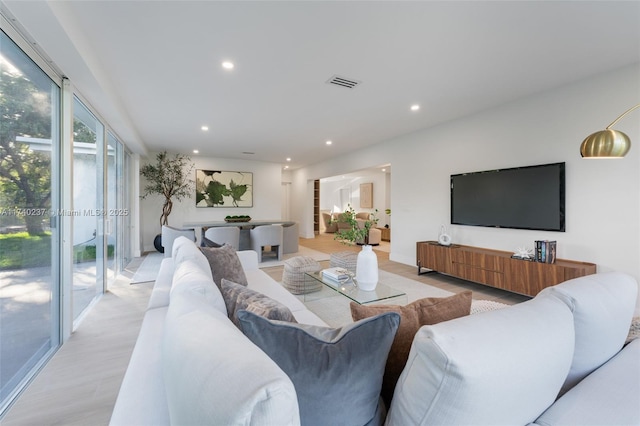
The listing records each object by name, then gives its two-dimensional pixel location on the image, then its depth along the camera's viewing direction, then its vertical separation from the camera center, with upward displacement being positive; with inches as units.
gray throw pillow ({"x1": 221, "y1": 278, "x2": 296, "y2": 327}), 40.8 -14.7
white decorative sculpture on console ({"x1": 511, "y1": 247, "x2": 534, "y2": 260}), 132.0 -20.0
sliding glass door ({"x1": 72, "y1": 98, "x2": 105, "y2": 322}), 111.8 +1.2
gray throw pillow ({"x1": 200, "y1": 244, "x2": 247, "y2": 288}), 87.6 -17.1
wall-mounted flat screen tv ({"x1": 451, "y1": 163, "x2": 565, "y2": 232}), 131.2 +7.8
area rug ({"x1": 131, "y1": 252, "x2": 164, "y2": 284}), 170.6 -40.2
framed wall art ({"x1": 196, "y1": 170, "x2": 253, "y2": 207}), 299.6 +25.9
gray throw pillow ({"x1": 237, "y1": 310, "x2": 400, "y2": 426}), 29.7 -16.4
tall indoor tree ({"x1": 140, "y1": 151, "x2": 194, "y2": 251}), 262.5 +31.0
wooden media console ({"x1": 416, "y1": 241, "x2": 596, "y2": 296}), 118.3 -27.1
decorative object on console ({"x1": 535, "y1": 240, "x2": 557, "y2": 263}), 122.9 -17.2
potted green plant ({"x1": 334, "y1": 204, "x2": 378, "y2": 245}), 116.0 -8.5
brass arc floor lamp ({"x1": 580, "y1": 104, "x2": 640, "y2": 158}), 70.9 +17.6
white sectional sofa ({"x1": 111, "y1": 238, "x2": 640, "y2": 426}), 20.8 -14.5
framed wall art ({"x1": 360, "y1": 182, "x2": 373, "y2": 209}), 424.5 +26.1
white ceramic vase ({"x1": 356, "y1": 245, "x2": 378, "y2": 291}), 97.6 -20.3
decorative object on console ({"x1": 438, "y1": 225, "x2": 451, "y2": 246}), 172.5 -16.8
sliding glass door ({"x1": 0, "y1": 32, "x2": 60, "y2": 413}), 68.0 -2.0
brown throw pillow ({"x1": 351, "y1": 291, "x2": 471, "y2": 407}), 36.9 -15.0
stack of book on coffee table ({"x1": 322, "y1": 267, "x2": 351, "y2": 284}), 110.3 -25.4
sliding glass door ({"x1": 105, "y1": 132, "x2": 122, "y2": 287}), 163.2 +0.5
